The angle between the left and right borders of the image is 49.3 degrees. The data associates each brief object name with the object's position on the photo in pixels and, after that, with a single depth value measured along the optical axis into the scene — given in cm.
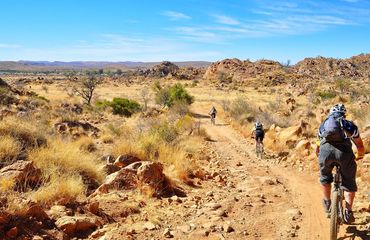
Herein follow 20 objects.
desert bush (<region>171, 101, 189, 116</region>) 2908
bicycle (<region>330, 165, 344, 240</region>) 523
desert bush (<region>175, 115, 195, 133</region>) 1891
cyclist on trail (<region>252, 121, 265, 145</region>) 1402
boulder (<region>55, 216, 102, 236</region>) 588
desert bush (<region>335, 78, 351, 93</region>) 4333
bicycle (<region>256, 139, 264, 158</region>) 1368
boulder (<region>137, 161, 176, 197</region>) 802
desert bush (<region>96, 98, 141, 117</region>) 2880
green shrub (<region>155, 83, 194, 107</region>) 3525
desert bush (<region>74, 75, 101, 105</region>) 3700
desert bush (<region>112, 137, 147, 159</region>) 1107
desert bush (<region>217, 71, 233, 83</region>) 8808
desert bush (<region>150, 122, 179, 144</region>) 1344
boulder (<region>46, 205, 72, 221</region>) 611
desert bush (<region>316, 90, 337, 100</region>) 3475
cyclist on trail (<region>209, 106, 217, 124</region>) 2475
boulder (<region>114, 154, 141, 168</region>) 961
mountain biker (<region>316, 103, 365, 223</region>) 540
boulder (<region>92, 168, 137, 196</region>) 783
